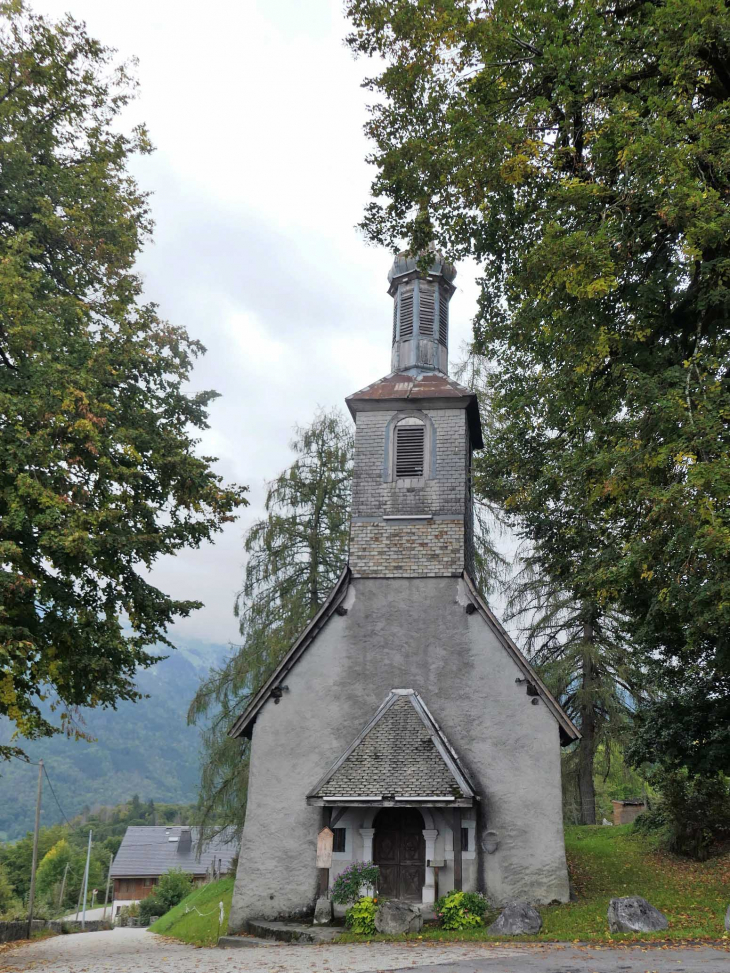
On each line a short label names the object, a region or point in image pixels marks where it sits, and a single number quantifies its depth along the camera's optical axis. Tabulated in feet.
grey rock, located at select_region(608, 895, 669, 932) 42.52
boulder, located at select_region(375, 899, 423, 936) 48.32
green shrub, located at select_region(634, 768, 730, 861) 65.16
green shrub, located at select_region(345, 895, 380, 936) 48.75
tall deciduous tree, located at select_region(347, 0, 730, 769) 38.83
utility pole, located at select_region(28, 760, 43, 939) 100.76
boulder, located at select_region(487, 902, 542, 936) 45.52
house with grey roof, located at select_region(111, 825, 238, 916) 205.67
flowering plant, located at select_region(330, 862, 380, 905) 51.96
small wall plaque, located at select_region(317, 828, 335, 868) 53.11
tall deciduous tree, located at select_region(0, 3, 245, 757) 45.27
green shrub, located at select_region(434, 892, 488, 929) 49.52
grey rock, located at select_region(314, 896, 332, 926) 51.90
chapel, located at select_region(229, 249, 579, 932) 53.42
